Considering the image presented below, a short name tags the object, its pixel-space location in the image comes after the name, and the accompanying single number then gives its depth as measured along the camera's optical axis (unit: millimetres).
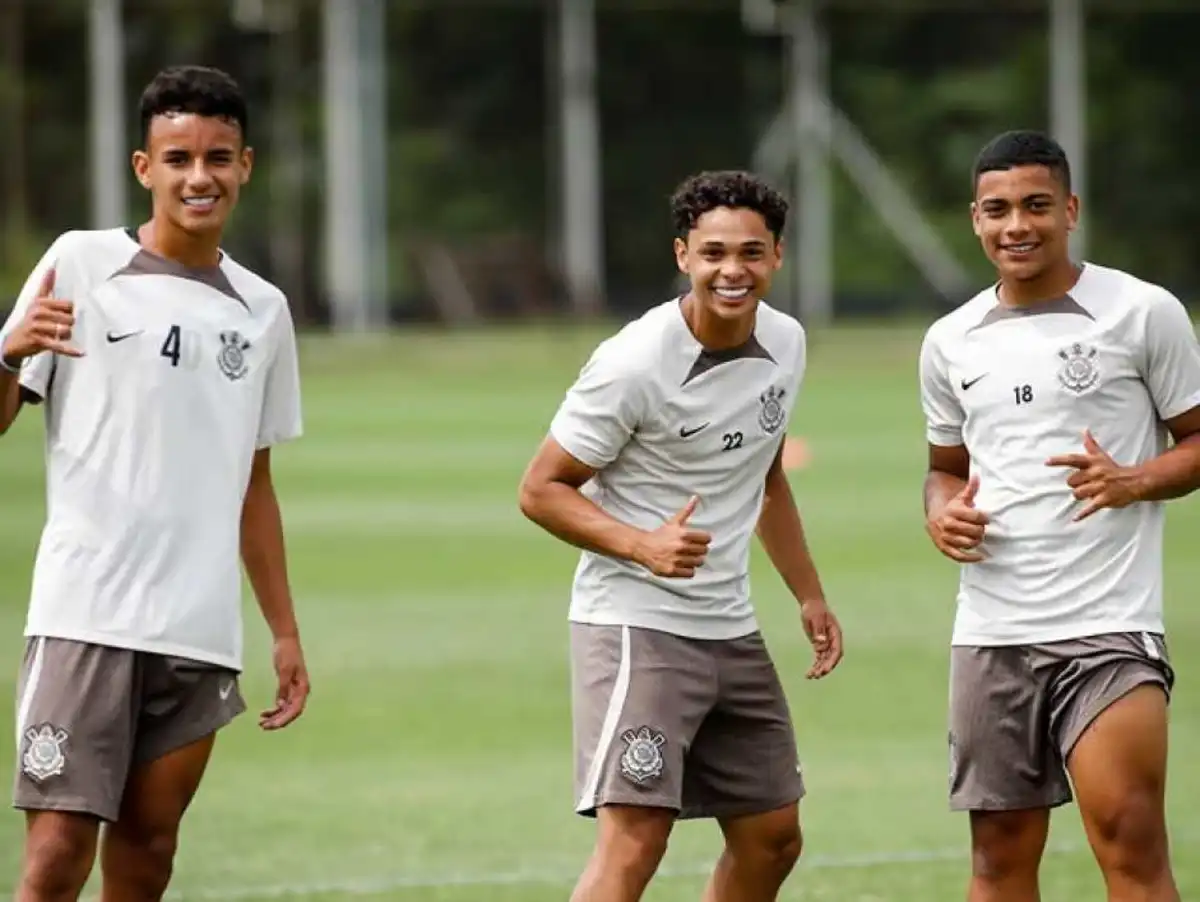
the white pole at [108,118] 91562
